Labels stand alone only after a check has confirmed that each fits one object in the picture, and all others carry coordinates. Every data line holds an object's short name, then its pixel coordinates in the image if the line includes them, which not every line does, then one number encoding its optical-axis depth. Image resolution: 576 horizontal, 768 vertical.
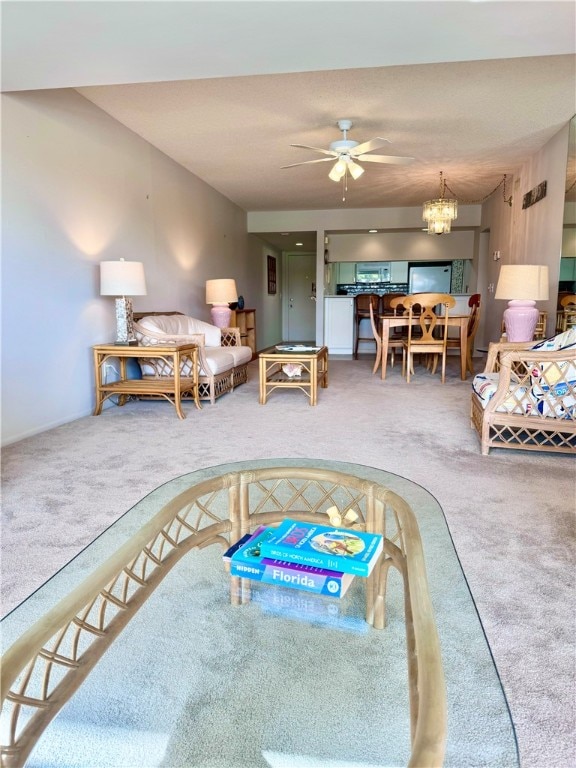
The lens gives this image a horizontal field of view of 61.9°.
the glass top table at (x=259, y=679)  0.87
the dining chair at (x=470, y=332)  5.64
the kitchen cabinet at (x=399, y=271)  9.52
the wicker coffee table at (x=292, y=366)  4.13
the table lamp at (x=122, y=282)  3.82
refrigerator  9.31
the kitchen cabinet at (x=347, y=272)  9.91
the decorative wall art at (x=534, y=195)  4.92
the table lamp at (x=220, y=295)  5.88
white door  11.91
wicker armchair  2.65
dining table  5.38
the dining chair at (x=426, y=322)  5.32
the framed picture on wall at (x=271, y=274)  10.48
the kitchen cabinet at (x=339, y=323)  8.31
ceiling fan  4.18
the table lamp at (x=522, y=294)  3.89
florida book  1.09
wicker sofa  4.18
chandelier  5.93
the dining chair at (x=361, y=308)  8.07
